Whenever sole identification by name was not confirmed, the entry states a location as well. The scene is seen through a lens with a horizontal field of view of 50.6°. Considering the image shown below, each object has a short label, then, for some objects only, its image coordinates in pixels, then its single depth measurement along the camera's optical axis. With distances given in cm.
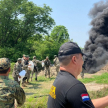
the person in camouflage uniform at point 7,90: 174
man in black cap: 94
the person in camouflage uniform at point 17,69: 607
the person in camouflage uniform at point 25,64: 703
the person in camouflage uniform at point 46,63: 964
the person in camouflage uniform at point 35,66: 849
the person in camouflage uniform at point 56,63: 998
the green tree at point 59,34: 3470
